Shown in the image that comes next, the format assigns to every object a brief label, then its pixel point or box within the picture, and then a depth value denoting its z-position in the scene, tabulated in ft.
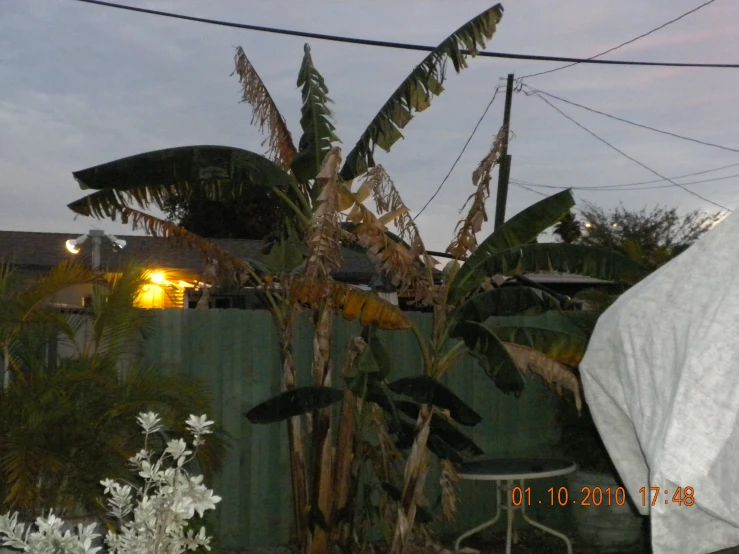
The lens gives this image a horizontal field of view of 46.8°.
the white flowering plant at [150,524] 9.37
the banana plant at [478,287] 21.06
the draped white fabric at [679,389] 8.95
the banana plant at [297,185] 20.25
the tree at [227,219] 110.63
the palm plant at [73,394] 16.43
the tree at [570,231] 105.63
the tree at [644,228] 98.78
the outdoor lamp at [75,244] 38.45
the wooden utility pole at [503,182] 60.80
